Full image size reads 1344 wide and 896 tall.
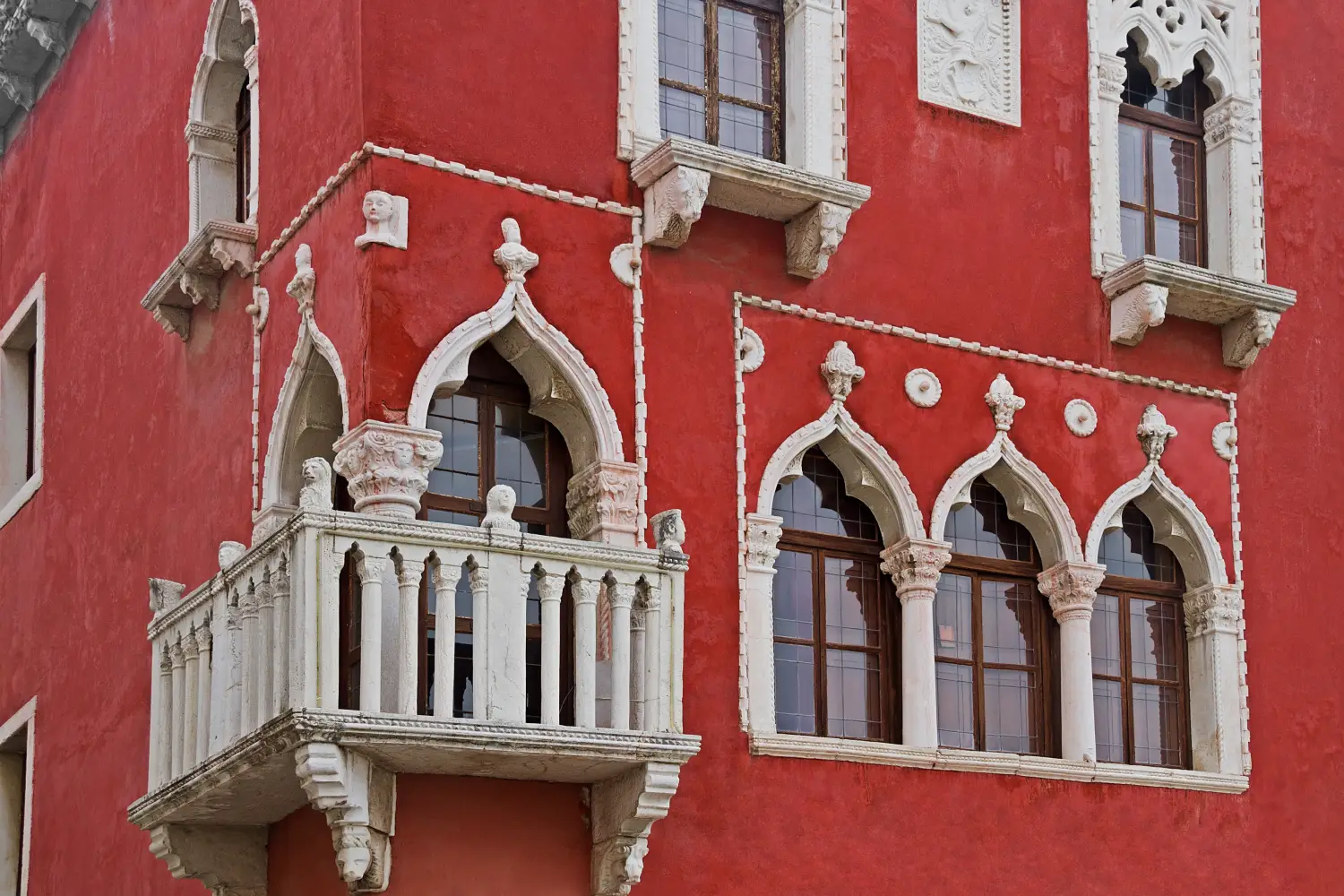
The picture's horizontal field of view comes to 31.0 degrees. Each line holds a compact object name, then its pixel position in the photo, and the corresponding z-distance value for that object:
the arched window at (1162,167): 15.22
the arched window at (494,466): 12.24
